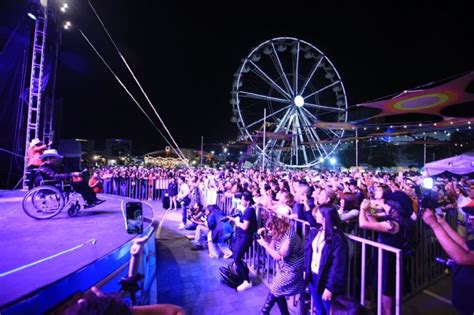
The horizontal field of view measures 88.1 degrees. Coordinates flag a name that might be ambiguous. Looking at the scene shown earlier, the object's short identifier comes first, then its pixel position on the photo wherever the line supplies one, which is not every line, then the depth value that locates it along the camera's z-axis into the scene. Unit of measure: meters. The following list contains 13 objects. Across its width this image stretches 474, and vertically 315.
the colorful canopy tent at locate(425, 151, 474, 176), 11.89
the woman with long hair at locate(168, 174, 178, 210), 11.32
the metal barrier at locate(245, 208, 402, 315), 2.27
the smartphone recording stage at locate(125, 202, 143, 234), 2.74
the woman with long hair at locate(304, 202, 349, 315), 2.47
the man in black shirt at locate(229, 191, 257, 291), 4.26
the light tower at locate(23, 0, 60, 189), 9.18
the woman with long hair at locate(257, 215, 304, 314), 2.95
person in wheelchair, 5.29
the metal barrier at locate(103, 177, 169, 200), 13.27
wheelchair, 5.04
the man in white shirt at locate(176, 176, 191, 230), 8.47
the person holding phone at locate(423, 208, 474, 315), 1.86
